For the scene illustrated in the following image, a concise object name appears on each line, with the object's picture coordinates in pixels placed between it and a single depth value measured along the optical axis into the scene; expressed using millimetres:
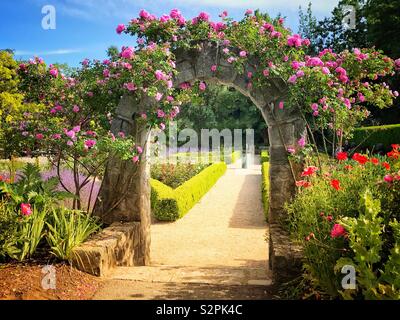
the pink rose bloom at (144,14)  5512
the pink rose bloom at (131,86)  5105
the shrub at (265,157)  20934
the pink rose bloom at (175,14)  5535
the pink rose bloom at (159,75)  4914
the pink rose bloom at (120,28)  5559
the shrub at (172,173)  13305
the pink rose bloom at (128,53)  5083
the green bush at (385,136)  17062
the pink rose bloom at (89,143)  4773
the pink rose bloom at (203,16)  5574
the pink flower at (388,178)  2891
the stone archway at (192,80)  5352
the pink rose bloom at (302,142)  5219
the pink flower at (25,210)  3688
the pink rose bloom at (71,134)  4725
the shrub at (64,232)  4000
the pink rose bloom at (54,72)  6426
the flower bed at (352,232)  2465
